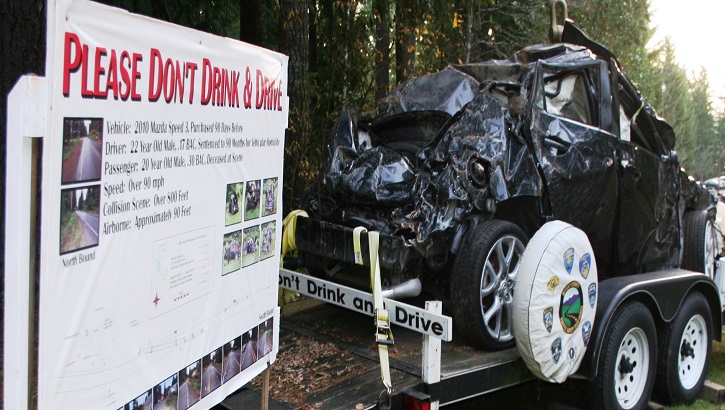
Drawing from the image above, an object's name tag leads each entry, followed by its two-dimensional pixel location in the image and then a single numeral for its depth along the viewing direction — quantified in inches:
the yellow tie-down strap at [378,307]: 140.9
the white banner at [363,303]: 142.6
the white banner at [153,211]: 79.1
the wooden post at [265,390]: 129.7
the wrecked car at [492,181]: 173.5
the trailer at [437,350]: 144.8
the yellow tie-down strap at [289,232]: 187.5
